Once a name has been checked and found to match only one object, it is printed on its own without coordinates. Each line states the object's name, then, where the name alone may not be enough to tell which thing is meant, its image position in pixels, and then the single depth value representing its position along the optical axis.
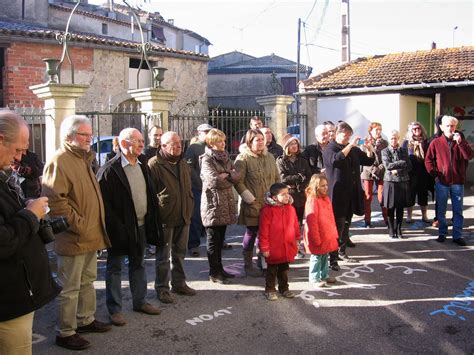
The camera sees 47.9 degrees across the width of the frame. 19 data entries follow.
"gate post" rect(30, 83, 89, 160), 7.90
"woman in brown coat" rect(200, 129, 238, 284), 5.84
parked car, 13.75
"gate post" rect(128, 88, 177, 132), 9.05
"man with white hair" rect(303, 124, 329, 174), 7.34
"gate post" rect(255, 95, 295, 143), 12.25
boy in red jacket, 5.30
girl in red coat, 5.70
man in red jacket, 7.71
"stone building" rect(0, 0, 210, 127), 18.12
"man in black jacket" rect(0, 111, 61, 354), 2.74
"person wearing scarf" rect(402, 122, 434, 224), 8.84
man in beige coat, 4.06
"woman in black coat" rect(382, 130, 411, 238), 7.91
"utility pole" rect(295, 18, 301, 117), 29.22
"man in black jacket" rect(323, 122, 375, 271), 6.70
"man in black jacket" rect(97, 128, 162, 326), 4.62
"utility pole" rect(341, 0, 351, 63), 23.05
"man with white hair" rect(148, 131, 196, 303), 5.28
